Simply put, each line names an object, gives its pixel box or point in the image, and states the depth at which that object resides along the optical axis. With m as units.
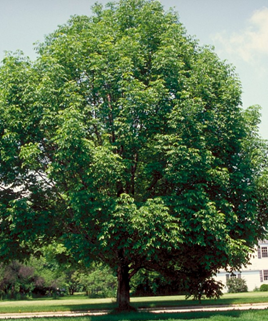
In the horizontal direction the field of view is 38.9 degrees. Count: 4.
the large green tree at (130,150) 16.91
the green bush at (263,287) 54.93
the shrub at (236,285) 54.83
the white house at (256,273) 57.62
